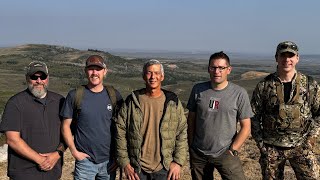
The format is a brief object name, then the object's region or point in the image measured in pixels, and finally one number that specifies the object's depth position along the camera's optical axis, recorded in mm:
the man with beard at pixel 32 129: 4898
